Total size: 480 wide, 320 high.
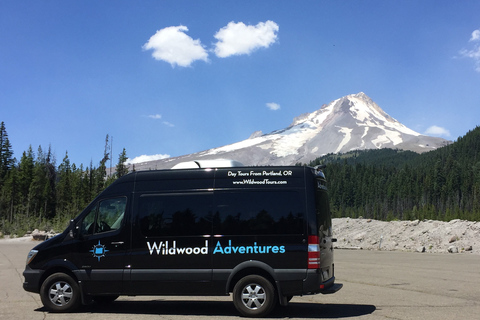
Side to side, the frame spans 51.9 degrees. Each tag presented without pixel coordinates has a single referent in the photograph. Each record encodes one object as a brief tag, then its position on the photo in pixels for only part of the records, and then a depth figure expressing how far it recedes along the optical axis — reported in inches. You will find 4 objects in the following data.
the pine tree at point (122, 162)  3348.9
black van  351.3
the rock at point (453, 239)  1584.6
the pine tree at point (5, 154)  4125.7
